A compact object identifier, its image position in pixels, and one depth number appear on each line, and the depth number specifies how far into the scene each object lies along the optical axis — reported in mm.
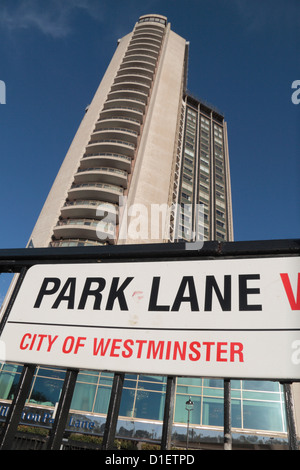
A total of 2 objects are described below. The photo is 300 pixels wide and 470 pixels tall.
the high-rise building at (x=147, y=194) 21375
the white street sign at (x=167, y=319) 1407
